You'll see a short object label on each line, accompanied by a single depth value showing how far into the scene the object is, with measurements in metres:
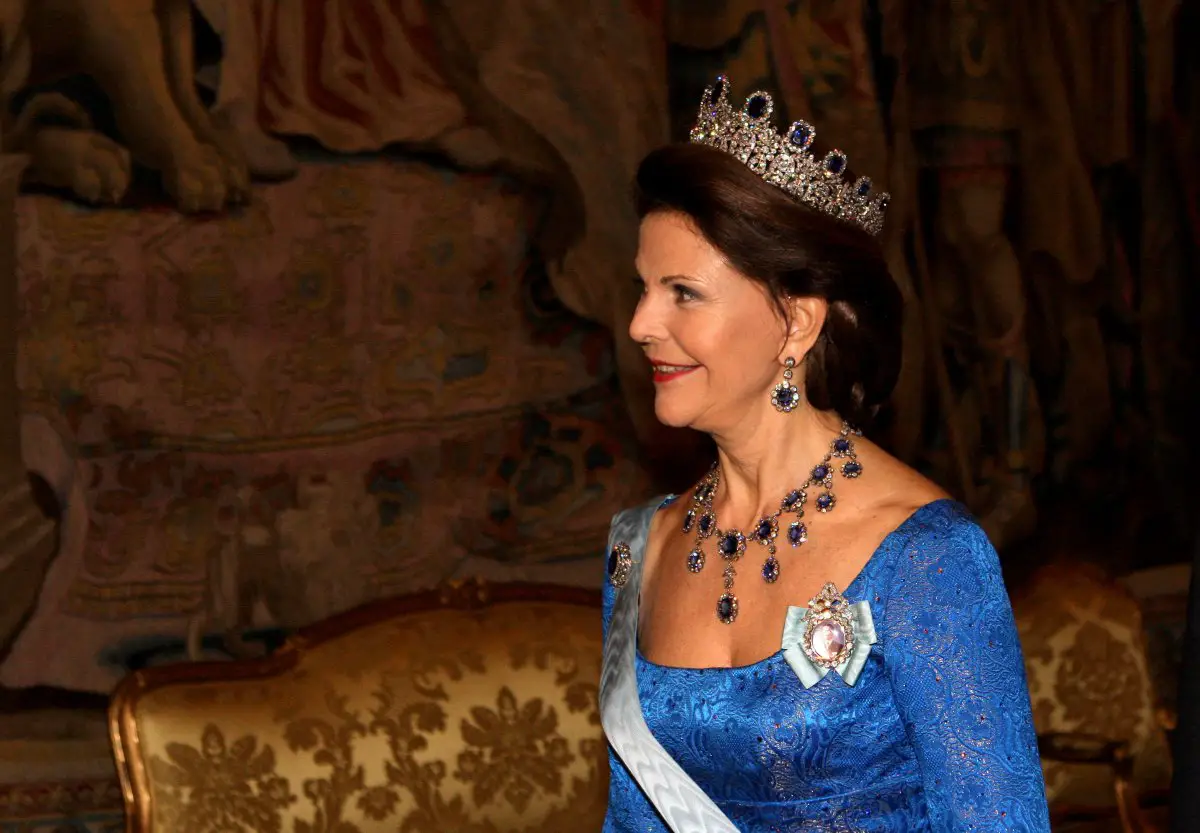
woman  2.14
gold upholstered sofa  2.96
